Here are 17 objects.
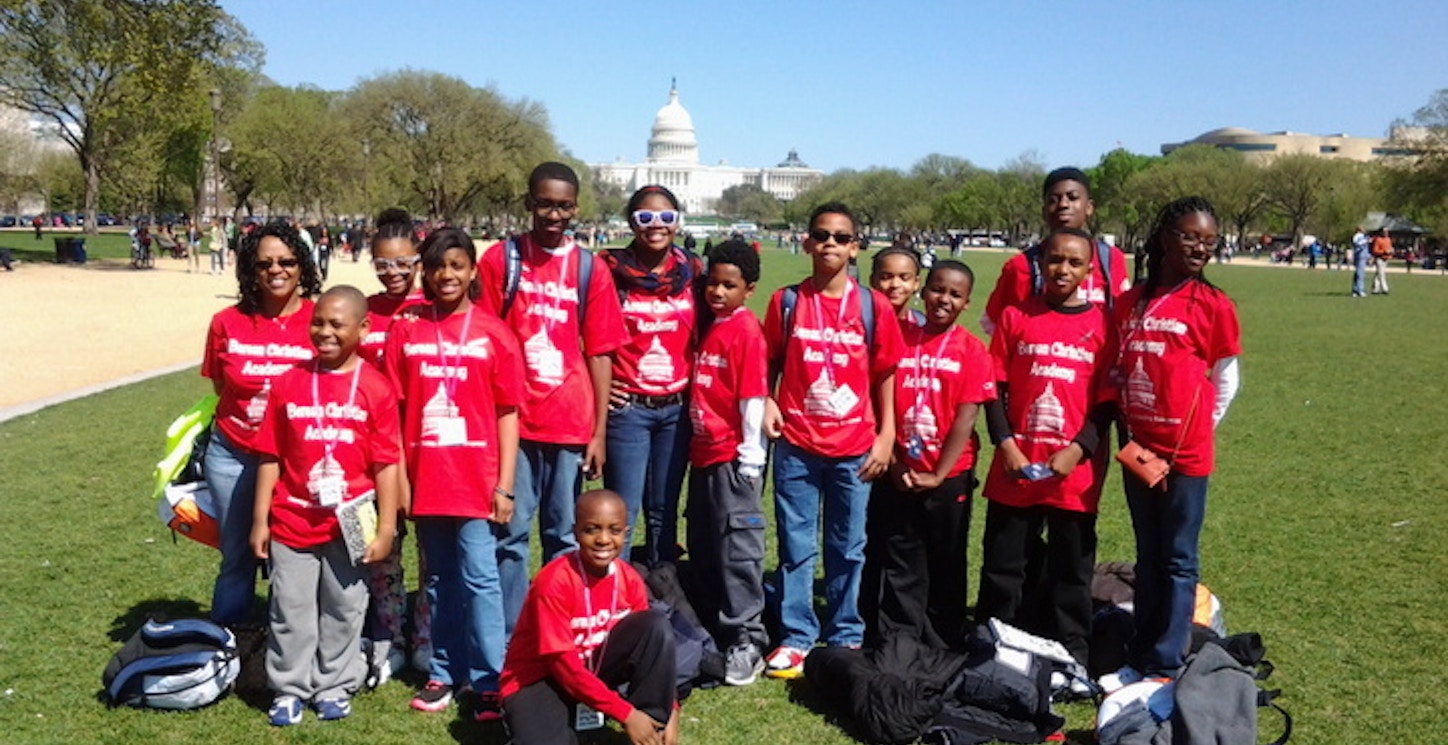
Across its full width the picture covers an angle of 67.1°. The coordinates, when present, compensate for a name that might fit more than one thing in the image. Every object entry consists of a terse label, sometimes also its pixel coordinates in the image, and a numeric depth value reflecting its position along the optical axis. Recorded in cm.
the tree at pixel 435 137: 5491
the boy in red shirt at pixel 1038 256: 496
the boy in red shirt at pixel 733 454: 458
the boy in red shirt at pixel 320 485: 409
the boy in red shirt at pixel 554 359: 444
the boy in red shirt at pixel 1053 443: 450
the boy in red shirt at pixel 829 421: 458
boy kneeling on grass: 379
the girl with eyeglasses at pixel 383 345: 454
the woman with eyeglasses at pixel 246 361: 435
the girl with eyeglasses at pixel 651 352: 475
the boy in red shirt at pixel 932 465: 462
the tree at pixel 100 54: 2998
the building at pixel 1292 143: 13938
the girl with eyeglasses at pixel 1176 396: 431
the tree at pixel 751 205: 14590
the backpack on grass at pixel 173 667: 421
